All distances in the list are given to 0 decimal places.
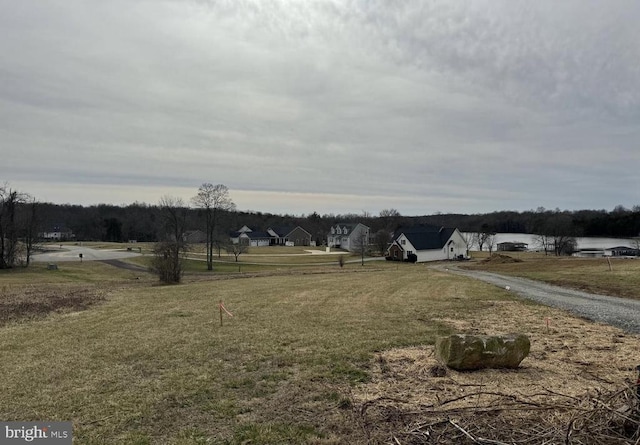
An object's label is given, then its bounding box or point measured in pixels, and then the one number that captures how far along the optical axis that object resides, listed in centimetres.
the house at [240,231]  11955
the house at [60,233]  12906
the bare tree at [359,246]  8041
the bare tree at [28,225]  5144
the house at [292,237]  11919
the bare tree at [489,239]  9912
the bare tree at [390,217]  11429
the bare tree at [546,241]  8850
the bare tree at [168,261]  2978
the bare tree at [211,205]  6125
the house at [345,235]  9898
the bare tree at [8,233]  4681
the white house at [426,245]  6694
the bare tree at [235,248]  6675
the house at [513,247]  9514
